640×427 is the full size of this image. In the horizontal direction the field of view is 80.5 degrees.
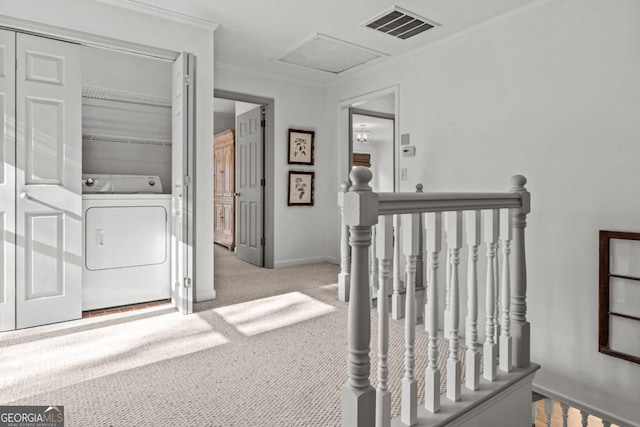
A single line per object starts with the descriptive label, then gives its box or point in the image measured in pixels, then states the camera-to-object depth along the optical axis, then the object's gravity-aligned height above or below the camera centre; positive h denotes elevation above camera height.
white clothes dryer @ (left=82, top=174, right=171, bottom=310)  3.06 -0.27
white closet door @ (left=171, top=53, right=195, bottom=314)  2.95 +0.26
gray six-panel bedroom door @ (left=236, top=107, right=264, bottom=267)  4.98 +0.32
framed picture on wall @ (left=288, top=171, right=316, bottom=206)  4.99 +0.30
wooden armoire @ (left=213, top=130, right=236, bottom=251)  6.60 +0.40
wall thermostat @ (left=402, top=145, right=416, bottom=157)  3.98 +0.64
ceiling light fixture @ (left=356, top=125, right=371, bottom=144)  8.94 +1.82
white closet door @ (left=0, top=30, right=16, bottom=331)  2.55 +0.21
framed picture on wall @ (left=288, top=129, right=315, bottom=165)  4.95 +0.85
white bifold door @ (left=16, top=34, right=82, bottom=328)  2.63 +0.21
